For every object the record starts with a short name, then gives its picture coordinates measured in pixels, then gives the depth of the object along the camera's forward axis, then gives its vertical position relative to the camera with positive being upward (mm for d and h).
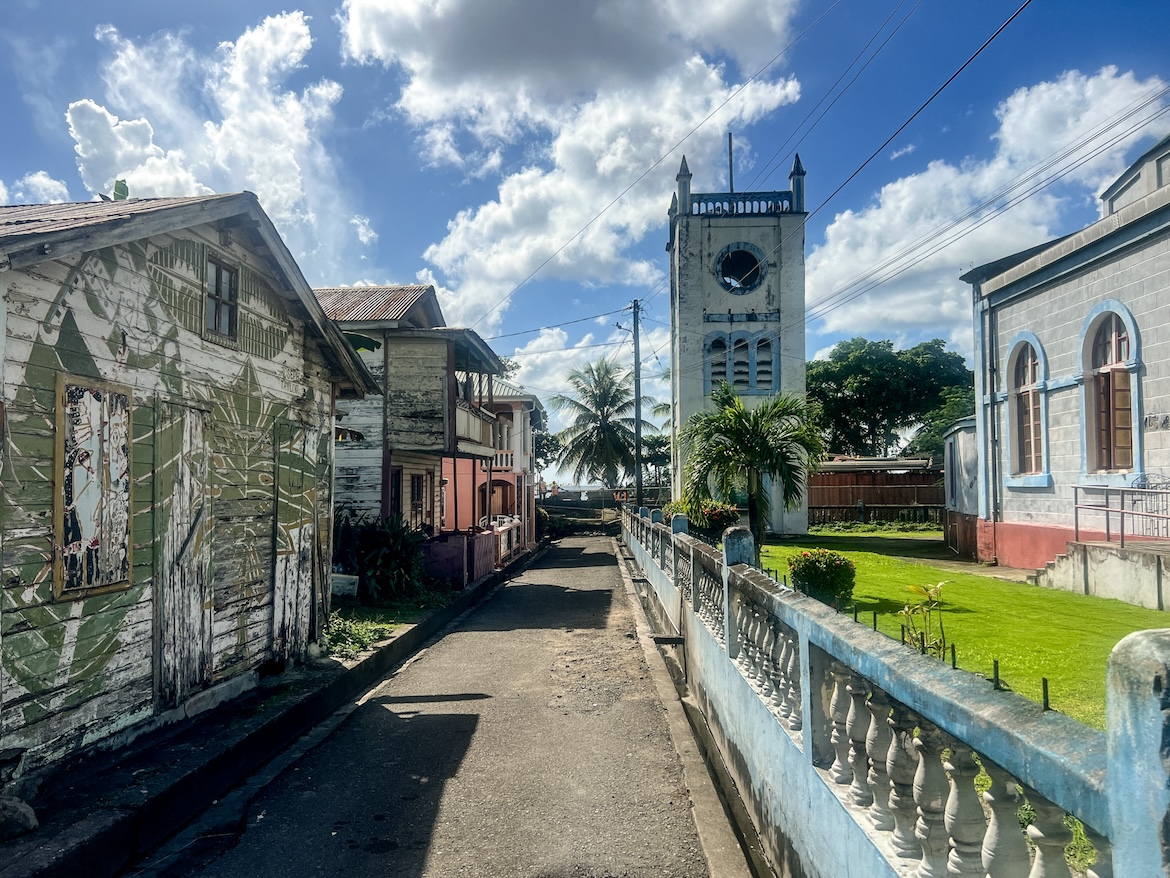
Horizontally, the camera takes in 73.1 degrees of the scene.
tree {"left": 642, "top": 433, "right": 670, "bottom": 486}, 54844 +1875
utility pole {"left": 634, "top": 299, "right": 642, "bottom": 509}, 29594 +1808
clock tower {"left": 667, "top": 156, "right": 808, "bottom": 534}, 28938 +6432
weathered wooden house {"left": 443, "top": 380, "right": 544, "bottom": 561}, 24922 +142
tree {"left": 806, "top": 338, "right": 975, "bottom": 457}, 47281 +5409
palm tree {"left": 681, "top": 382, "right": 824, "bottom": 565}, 12828 +505
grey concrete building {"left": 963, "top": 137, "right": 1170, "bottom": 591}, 11086 +1536
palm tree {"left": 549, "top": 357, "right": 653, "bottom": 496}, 38969 +2671
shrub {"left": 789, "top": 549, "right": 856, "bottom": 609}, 9703 -1197
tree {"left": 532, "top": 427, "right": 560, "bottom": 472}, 52188 +2169
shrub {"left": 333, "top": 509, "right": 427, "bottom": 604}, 13305 -1312
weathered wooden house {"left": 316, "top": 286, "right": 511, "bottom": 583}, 16000 +1391
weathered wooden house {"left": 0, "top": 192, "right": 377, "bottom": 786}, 4801 +142
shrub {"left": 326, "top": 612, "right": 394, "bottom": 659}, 9383 -1985
